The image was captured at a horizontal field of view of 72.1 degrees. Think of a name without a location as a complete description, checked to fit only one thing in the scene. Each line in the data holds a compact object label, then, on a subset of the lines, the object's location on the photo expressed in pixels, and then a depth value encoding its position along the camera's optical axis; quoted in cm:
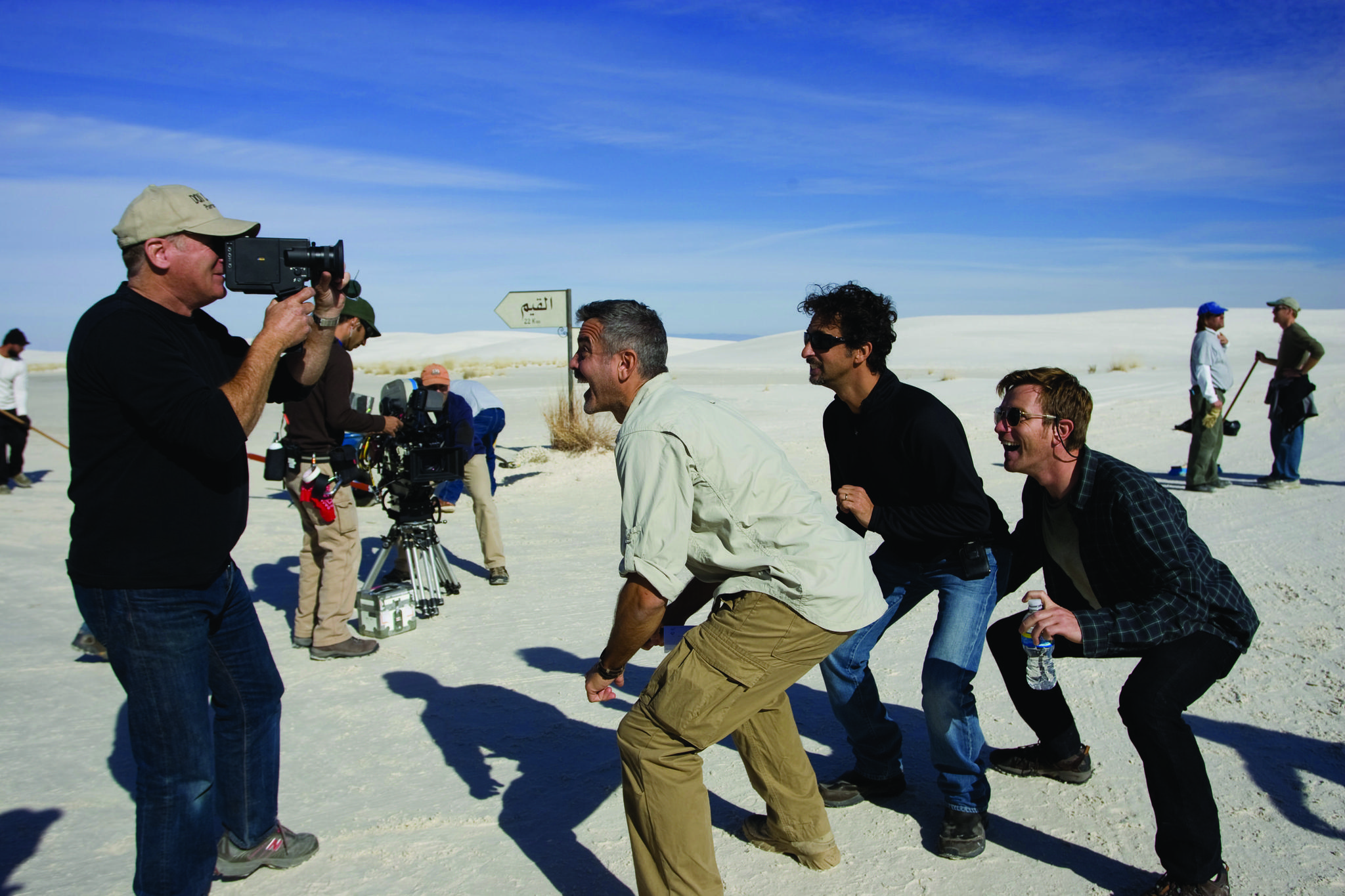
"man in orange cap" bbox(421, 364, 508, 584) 732
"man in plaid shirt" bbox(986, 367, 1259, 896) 293
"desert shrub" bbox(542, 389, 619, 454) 1387
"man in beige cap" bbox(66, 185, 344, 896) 262
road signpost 1298
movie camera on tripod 619
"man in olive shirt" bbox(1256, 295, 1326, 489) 1003
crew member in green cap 564
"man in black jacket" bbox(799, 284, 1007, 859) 342
